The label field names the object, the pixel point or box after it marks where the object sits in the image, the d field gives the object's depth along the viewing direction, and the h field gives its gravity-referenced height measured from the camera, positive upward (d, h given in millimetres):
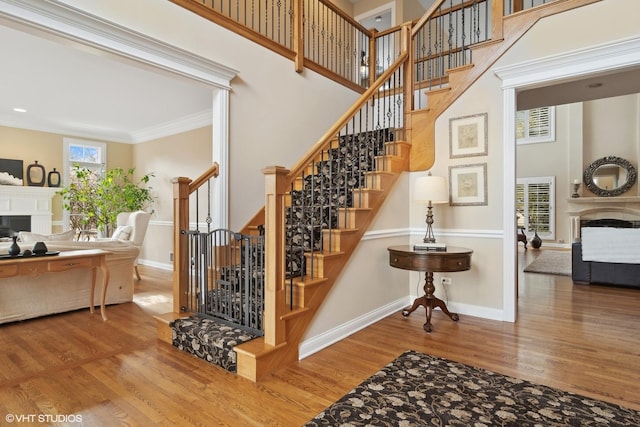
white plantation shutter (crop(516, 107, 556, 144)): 10047 +2571
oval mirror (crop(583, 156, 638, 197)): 9023 +949
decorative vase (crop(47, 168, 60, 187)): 6648 +604
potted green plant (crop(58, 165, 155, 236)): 6641 +201
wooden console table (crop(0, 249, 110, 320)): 3031 -525
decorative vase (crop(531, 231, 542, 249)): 9502 -867
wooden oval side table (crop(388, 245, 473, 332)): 3133 -482
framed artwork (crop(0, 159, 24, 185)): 6145 +686
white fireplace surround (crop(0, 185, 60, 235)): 6141 +104
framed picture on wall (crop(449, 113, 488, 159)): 3605 +807
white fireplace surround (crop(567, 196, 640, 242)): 8898 +58
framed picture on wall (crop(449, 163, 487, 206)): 3617 +281
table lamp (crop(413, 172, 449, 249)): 3359 +202
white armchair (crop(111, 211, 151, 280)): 4750 -289
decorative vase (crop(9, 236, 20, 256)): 3135 -369
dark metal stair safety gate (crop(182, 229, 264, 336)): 2588 -611
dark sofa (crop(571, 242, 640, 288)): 4809 -890
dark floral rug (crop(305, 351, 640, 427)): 1844 -1131
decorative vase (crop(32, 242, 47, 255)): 3252 -381
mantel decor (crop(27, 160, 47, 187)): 6449 +652
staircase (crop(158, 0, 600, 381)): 2371 +143
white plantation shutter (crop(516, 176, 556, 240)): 10039 +150
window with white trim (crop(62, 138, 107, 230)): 6859 +1078
